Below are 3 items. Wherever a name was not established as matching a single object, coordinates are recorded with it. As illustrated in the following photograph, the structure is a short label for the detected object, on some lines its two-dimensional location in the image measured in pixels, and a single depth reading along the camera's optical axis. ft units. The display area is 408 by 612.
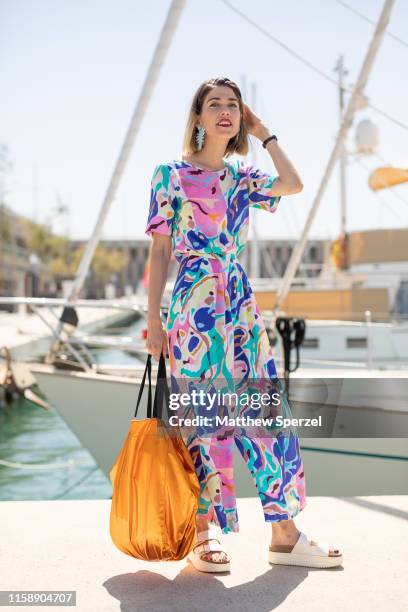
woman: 9.46
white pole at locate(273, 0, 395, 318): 19.88
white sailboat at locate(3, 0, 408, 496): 18.25
